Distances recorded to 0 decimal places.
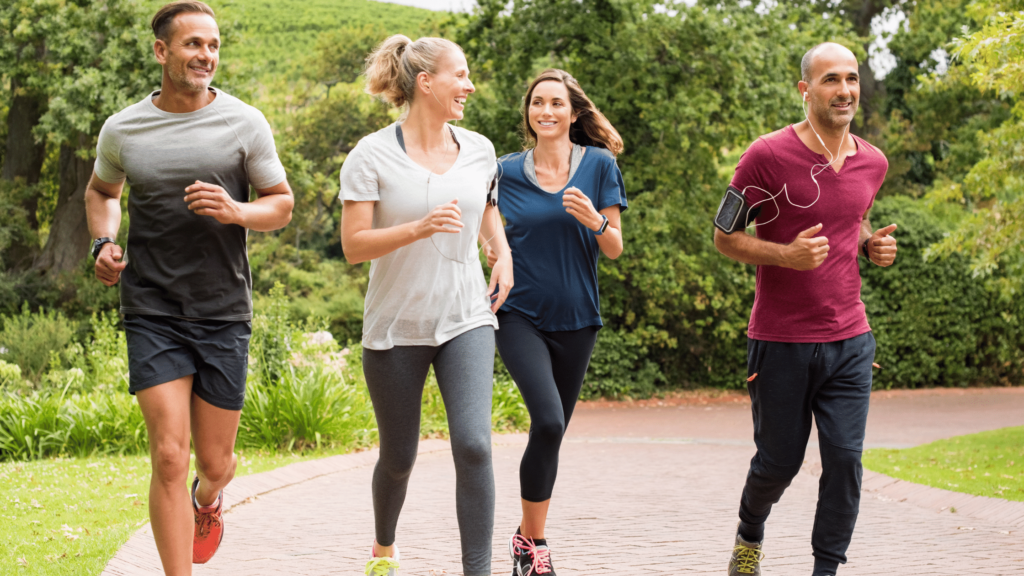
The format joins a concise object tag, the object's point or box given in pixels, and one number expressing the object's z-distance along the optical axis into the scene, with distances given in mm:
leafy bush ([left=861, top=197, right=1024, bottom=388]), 17828
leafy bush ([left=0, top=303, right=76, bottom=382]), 12680
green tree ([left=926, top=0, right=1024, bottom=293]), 7496
